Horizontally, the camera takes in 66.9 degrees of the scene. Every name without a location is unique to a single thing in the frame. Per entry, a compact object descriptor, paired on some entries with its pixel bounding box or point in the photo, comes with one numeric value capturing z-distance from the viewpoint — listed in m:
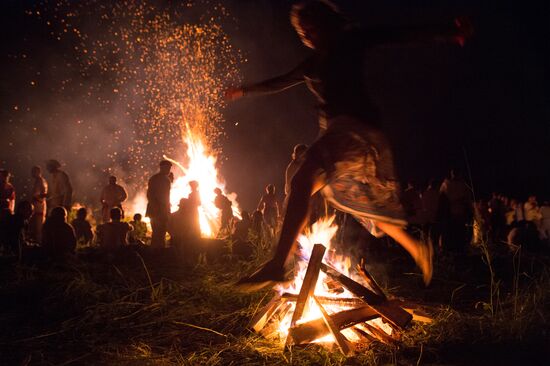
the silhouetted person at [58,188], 8.25
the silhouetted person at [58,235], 5.71
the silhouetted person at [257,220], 7.80
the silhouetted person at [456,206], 7.77
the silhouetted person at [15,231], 6.12
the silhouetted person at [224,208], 9.34
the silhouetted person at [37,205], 8.07
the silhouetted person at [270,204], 9.24
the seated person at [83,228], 7.89
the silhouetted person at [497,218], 9.51
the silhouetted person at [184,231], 6.32
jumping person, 2.45
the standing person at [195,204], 7.22
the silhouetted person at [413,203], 8.60
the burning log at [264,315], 2.84
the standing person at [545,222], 9.09
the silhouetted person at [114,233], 6.94
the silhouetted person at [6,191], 7.82
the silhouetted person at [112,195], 9.22
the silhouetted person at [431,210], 8.29
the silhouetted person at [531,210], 10.07
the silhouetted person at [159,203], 7.58
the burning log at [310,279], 2.76
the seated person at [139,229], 9.11
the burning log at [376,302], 2.69
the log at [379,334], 2.63
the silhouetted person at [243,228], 7.38
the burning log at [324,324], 2.51
